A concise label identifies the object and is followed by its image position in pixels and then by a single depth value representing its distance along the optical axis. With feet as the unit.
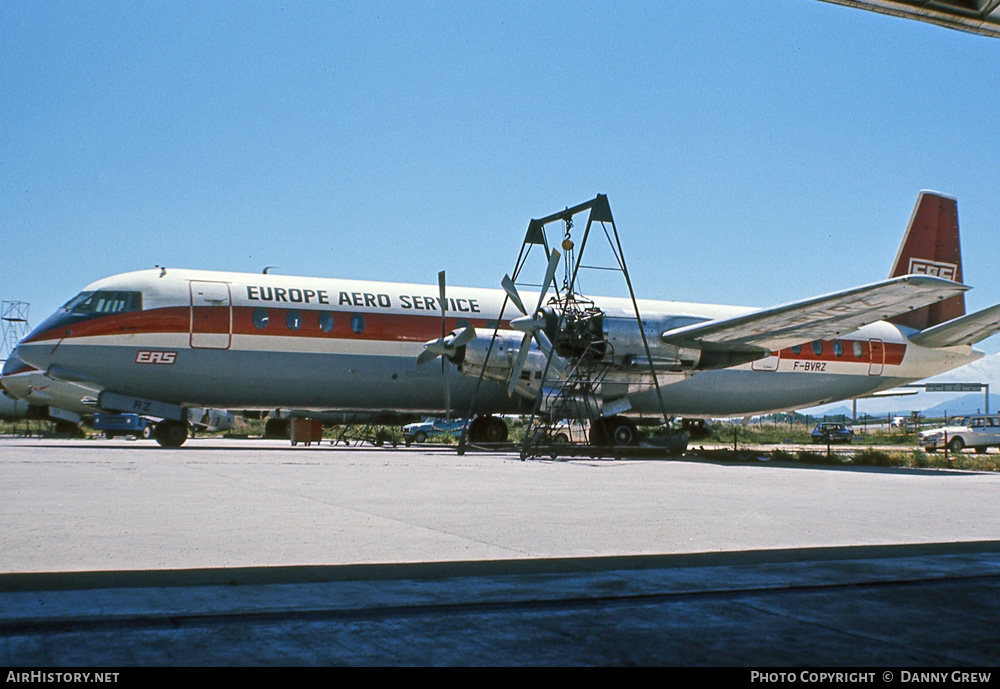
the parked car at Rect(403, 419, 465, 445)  141.79
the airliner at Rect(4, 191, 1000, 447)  70.13
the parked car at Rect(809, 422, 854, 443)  177.37
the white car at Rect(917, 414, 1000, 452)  132.26
